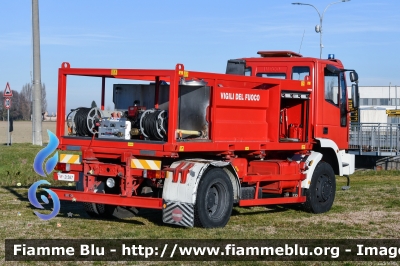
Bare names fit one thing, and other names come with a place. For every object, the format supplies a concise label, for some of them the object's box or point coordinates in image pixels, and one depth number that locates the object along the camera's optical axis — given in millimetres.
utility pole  26125
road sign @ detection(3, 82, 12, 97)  30094
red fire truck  11508
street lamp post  48000
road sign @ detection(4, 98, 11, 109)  30078
